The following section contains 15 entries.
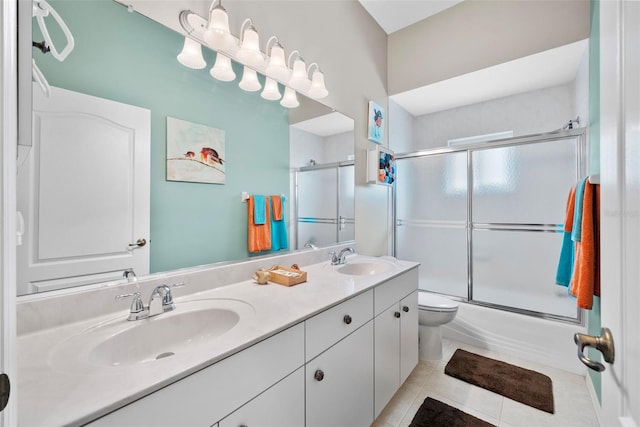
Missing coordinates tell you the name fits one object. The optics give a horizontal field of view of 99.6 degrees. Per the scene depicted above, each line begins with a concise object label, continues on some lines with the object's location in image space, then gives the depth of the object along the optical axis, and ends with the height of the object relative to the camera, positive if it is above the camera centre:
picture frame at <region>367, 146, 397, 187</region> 2.38 +0.44
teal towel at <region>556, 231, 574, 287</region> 1.70 -0.30
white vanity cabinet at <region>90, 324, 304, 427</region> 0.60 -0.45
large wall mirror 0.87 +0.22
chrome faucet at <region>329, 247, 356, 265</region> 1.88 -0.30
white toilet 2.05 -0.82
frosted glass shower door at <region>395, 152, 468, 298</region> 2.62 -0.03
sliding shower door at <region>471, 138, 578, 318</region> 2.16 -0.06
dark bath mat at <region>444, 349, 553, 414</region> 1.72 -1.15
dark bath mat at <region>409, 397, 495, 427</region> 1.50 -1.16
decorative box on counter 1.35 -0.31
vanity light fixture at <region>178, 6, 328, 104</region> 1.22 +0.82
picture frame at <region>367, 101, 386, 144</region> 2.45 +0.86
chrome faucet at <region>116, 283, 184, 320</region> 0.93 -0.32
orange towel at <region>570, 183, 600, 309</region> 1.39 -0.18
